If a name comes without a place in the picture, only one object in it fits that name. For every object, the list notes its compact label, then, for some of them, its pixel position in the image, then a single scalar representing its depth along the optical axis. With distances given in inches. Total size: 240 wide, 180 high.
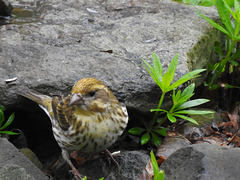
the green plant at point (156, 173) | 98.1
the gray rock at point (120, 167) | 137.7
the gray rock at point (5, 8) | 221.6
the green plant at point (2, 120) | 153.6
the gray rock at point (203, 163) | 104.3
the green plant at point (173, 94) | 145.9
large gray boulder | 160.1
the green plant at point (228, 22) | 169.5
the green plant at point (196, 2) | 230.4
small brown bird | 127.9
